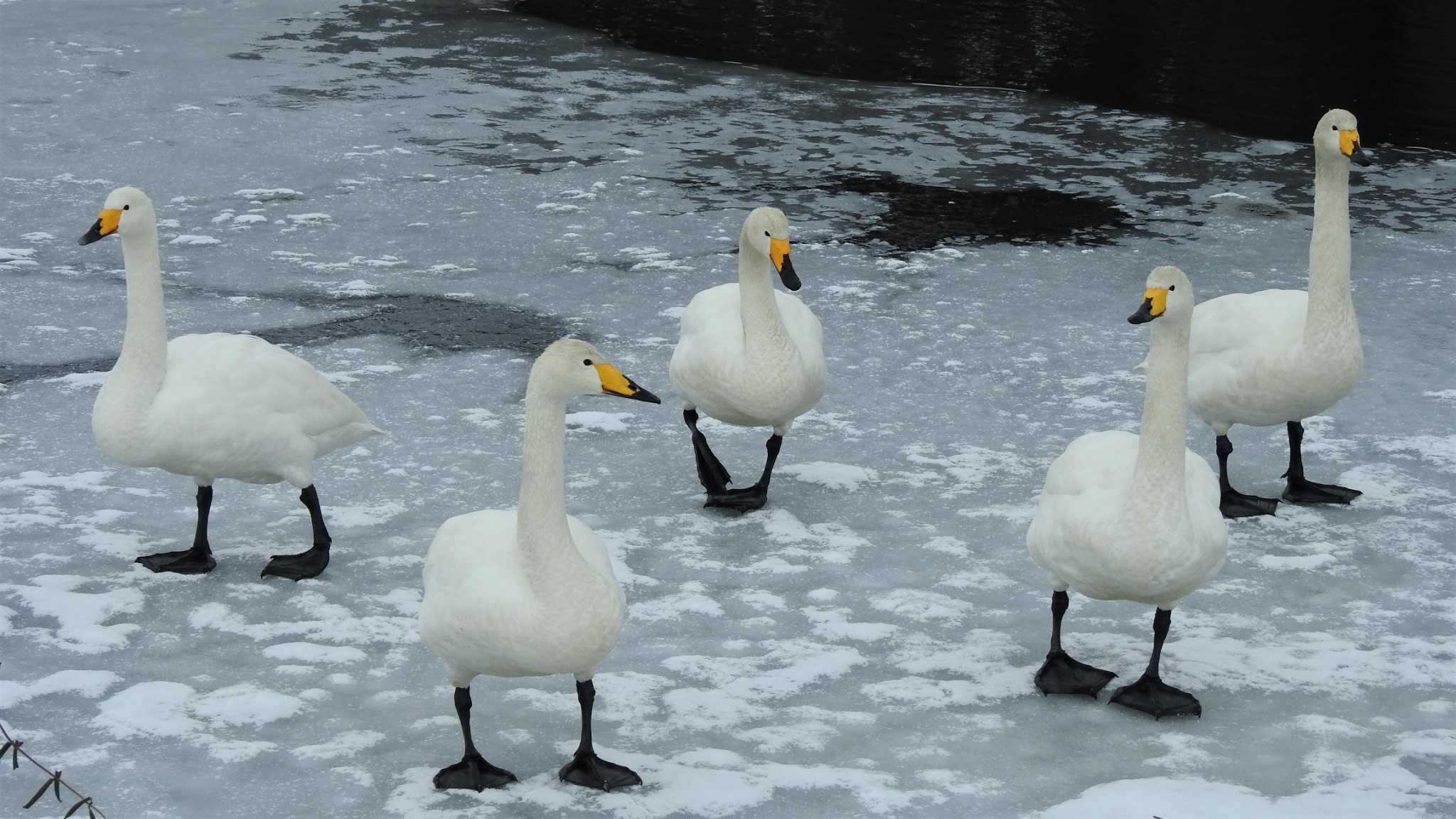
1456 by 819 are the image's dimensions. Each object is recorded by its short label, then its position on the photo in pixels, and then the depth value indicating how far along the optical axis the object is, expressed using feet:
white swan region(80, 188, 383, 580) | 37.45
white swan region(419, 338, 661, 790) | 28.45
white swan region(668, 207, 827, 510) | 42.86
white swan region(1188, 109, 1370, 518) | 42.11
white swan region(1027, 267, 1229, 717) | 32.04
